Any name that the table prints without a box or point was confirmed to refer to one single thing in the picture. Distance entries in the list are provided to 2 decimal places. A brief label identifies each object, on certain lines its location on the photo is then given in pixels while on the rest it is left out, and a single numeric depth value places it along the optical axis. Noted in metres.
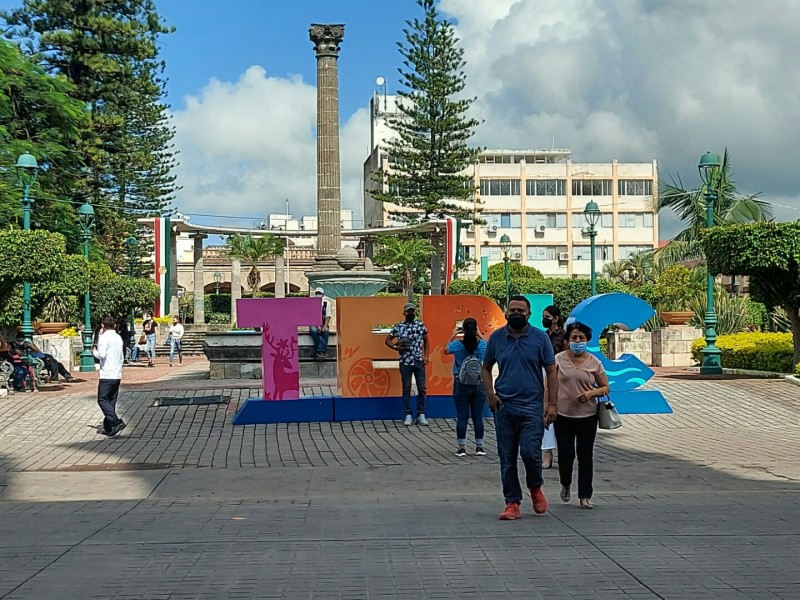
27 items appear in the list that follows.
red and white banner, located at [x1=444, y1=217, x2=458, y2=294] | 49.31
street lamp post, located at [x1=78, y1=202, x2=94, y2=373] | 28.30
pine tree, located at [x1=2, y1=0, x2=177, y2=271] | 44.19
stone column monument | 31.55
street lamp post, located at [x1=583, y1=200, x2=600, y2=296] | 27.64
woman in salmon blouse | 8.08
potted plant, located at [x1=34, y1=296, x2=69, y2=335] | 38.62
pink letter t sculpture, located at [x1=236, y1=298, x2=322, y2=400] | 14.98
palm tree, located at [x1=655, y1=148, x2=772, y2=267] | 32.84
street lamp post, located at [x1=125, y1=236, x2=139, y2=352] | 40.69
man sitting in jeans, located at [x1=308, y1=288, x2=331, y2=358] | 22.00
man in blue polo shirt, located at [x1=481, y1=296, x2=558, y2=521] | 7.61
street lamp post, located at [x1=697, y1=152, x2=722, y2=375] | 20.81
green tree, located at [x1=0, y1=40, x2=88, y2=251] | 33.34
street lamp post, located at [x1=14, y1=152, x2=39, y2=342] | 20.37
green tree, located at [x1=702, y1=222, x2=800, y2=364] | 18.61
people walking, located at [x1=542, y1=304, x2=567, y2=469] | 10.23
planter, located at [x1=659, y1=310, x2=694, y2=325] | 27.59
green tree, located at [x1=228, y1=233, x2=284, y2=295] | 74.50
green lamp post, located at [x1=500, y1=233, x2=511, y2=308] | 41.63
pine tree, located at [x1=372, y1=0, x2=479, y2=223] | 51.66
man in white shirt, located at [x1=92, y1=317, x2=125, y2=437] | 13.36
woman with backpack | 11.42
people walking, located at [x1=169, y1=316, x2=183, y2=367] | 32.09
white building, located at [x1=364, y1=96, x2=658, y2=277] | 77.69
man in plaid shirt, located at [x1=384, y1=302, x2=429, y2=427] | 13.71
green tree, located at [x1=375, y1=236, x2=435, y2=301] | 64.75
